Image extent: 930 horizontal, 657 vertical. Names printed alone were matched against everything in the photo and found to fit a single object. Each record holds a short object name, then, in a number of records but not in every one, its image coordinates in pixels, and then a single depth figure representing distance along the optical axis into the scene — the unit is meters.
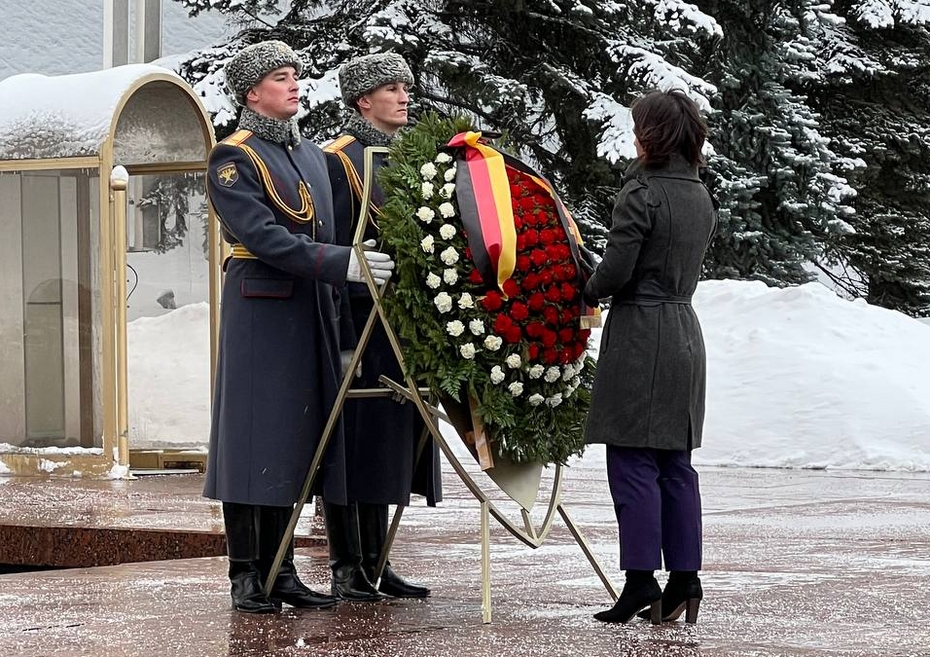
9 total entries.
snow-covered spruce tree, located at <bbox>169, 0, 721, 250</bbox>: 27.92
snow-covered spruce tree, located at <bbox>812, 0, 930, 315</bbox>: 34.42
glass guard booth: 15.16
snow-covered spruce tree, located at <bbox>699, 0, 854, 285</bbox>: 30.67
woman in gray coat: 7.32
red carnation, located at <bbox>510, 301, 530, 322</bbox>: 7.38
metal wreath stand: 7.48
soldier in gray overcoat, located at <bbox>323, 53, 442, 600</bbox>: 8.12
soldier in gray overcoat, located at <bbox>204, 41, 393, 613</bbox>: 7.57
